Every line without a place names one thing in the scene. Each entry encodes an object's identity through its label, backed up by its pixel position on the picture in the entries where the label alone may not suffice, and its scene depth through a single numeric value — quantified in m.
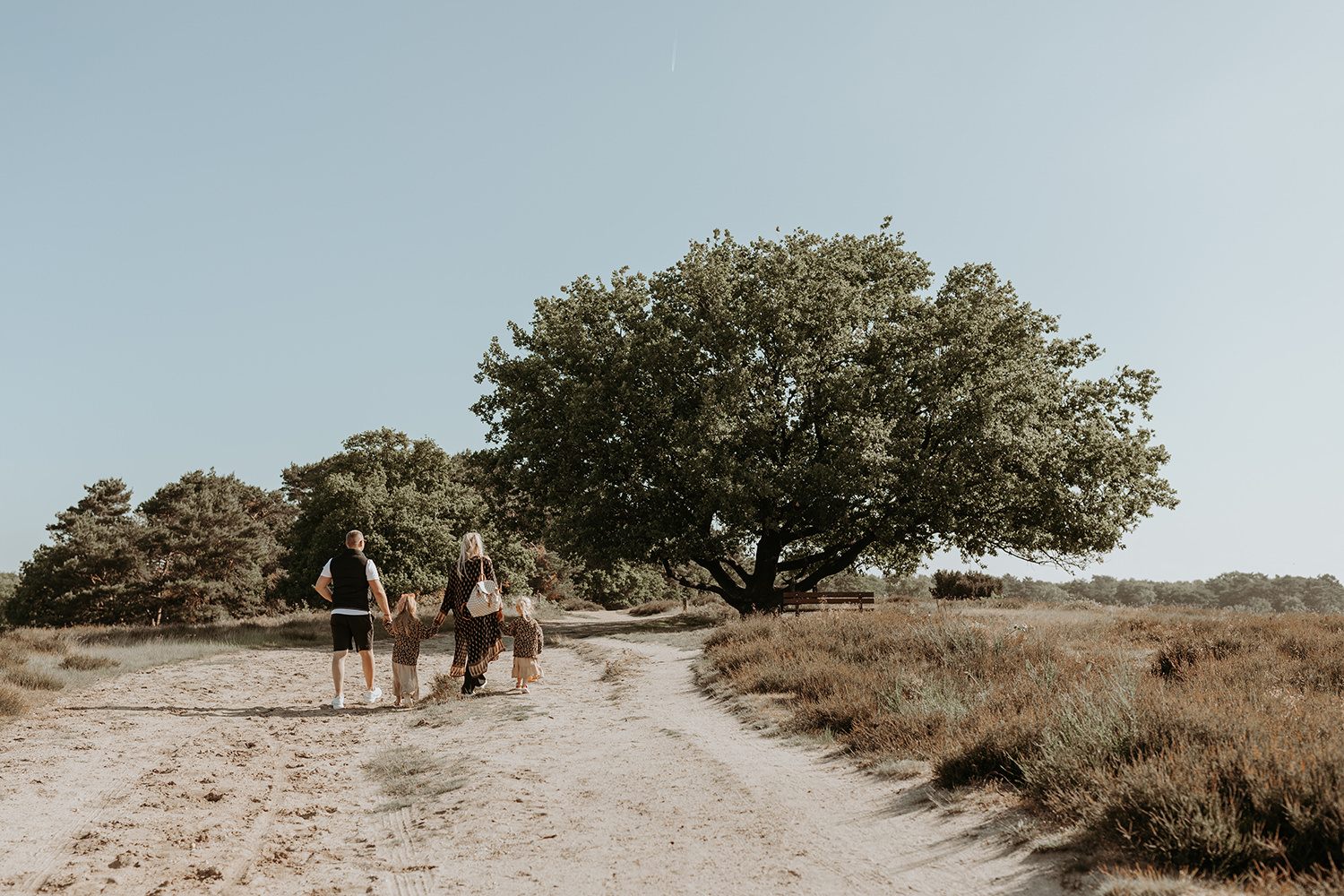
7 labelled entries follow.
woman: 10.85
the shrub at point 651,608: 45.17
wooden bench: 26.28
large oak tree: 23.08
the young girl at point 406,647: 10.41
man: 10.10
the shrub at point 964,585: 40.66
